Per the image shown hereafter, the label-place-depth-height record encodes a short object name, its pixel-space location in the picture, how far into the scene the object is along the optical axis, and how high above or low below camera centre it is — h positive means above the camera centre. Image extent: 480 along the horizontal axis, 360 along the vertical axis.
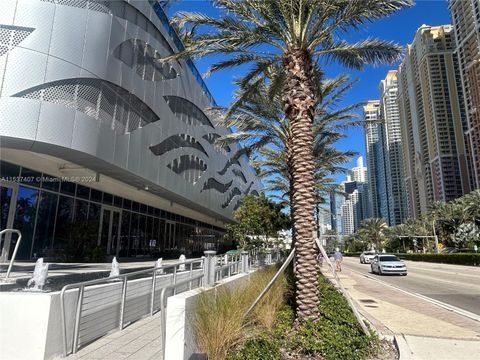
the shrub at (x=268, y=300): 7.07 -1.06
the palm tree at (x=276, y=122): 16.88 +6.24
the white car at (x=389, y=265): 26.75 -1.02
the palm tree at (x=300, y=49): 7.73 +5.71
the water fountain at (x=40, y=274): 6.51 -0.48
